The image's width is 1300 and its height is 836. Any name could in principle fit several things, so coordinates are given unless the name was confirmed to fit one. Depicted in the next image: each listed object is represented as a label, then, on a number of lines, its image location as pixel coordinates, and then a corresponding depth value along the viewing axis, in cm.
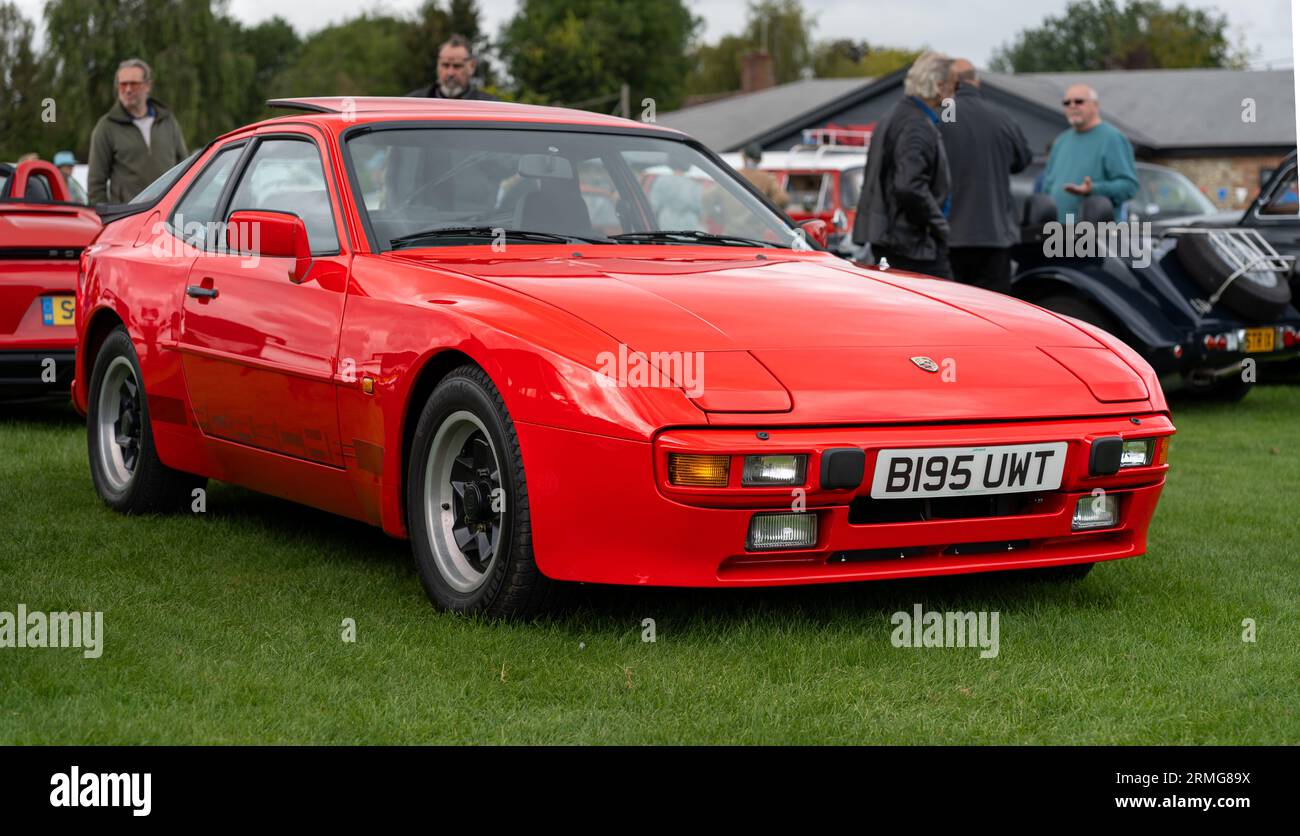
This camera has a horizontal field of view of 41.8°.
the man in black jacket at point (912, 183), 806
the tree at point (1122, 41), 8062
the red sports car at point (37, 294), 845
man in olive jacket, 1030
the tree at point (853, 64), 9500
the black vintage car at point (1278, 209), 1126
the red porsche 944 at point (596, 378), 409
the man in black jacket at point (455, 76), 948
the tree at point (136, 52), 5038
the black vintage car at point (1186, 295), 977
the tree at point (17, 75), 5250
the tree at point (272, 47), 9244
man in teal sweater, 1078
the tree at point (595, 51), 7550
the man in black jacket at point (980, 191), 893
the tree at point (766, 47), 9856
